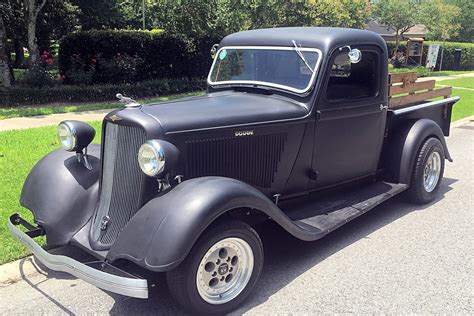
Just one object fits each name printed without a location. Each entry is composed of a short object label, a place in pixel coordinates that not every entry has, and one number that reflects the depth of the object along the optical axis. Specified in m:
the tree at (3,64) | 11.80
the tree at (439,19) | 30.69
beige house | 40.94
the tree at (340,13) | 18.92
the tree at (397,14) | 27.95
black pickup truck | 2.96
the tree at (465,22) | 38.38
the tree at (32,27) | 12.55
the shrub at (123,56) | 13.07
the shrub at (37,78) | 12.03
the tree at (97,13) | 19.89
